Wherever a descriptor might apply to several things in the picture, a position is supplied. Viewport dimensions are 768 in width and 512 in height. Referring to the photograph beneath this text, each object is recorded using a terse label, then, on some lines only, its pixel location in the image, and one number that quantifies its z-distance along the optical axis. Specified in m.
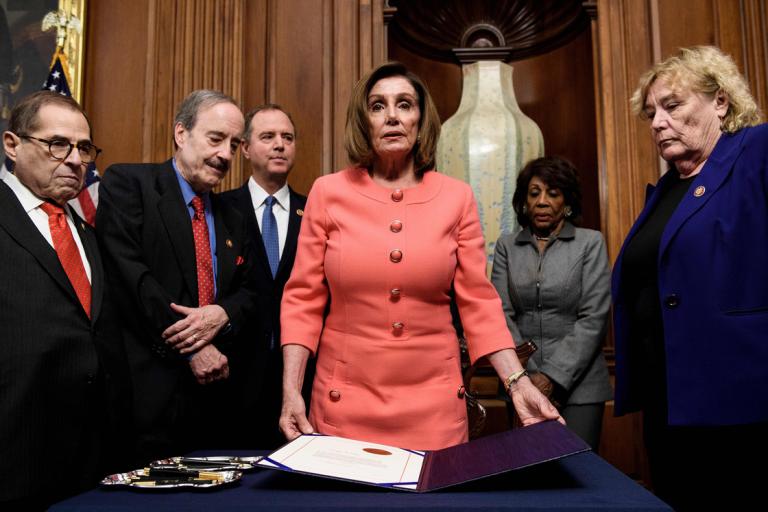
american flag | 3.25
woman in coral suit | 1.48
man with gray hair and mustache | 1.98
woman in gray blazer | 2.68
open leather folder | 0.96
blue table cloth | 0.88
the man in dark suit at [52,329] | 1.51
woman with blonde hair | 1.65
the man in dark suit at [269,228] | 2.47
